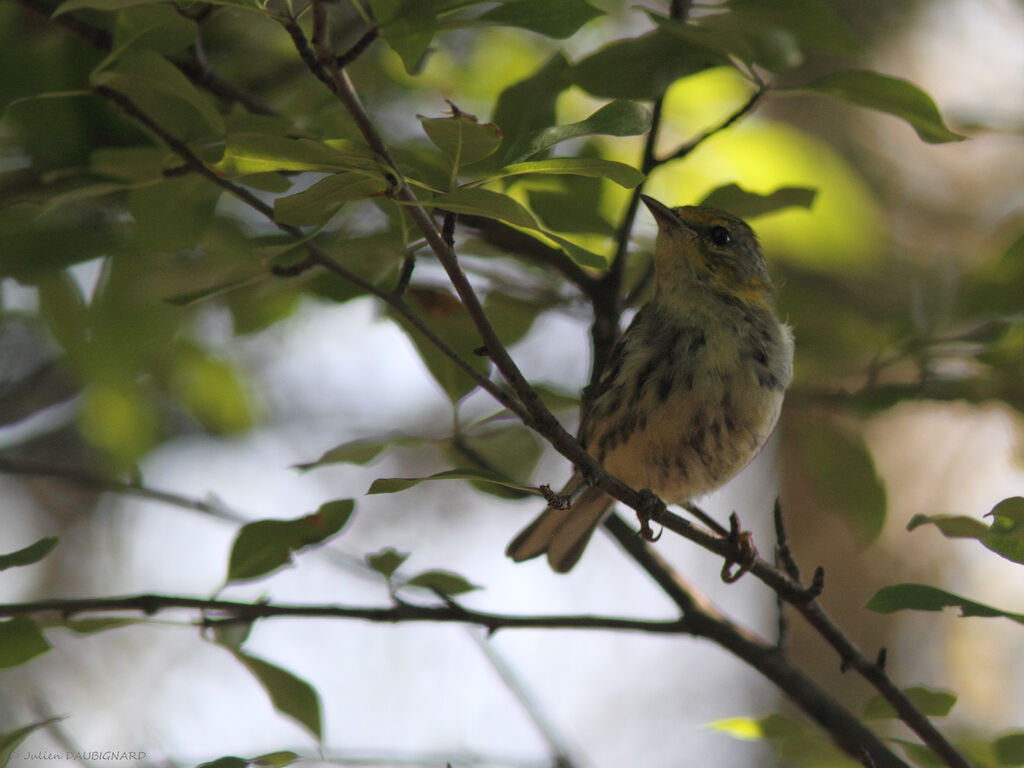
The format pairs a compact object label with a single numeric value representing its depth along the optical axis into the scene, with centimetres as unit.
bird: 579
